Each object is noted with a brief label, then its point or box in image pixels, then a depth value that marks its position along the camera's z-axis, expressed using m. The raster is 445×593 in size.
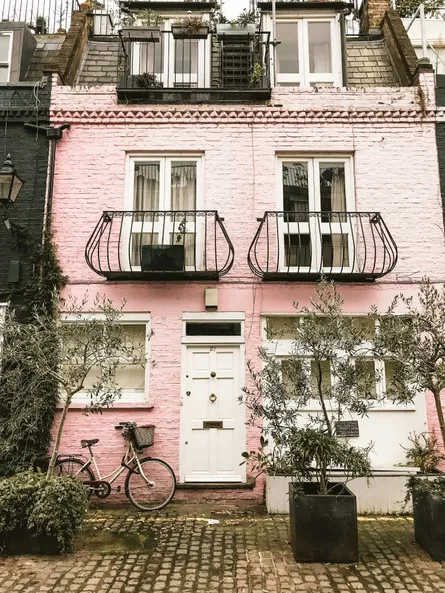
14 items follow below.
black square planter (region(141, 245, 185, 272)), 8.32
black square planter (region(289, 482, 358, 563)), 5.64
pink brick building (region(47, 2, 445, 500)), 8.30
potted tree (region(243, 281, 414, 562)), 5.66
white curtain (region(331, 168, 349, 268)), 8.88
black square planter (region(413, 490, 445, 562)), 5.68
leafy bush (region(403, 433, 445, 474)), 7.81
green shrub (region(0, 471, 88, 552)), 5.73
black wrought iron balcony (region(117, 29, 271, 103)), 9.48
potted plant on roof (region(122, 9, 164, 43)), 9.65
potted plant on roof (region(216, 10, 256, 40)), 9.88
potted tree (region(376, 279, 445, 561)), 5.74
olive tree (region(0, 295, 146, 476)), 6.36
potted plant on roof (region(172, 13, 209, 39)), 9.74
